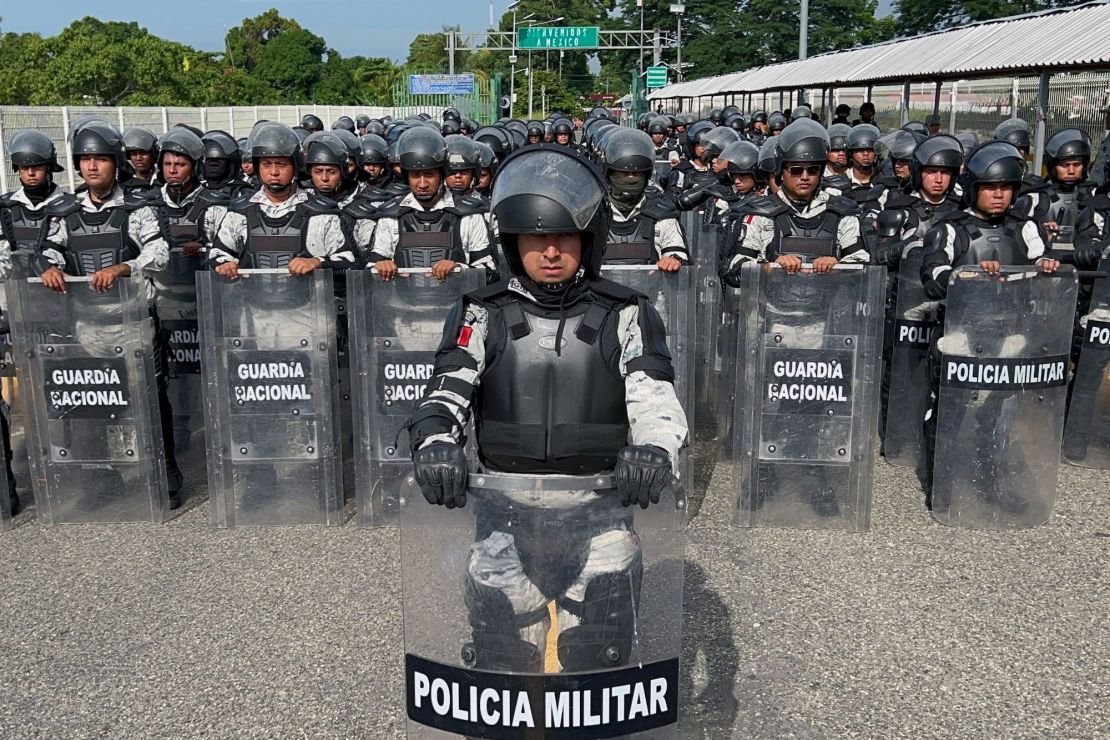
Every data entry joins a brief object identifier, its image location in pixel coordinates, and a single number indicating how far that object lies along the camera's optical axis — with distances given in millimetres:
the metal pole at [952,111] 20484
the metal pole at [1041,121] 13188
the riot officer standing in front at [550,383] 2660
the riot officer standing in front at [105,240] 6332
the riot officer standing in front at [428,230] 6684
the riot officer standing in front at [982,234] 6184
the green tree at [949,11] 40750
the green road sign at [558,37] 60031
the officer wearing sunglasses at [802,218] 6438
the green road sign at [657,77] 57094
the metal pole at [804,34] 30688
